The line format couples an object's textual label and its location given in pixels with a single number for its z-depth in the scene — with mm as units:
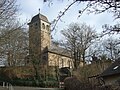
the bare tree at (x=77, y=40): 26461
